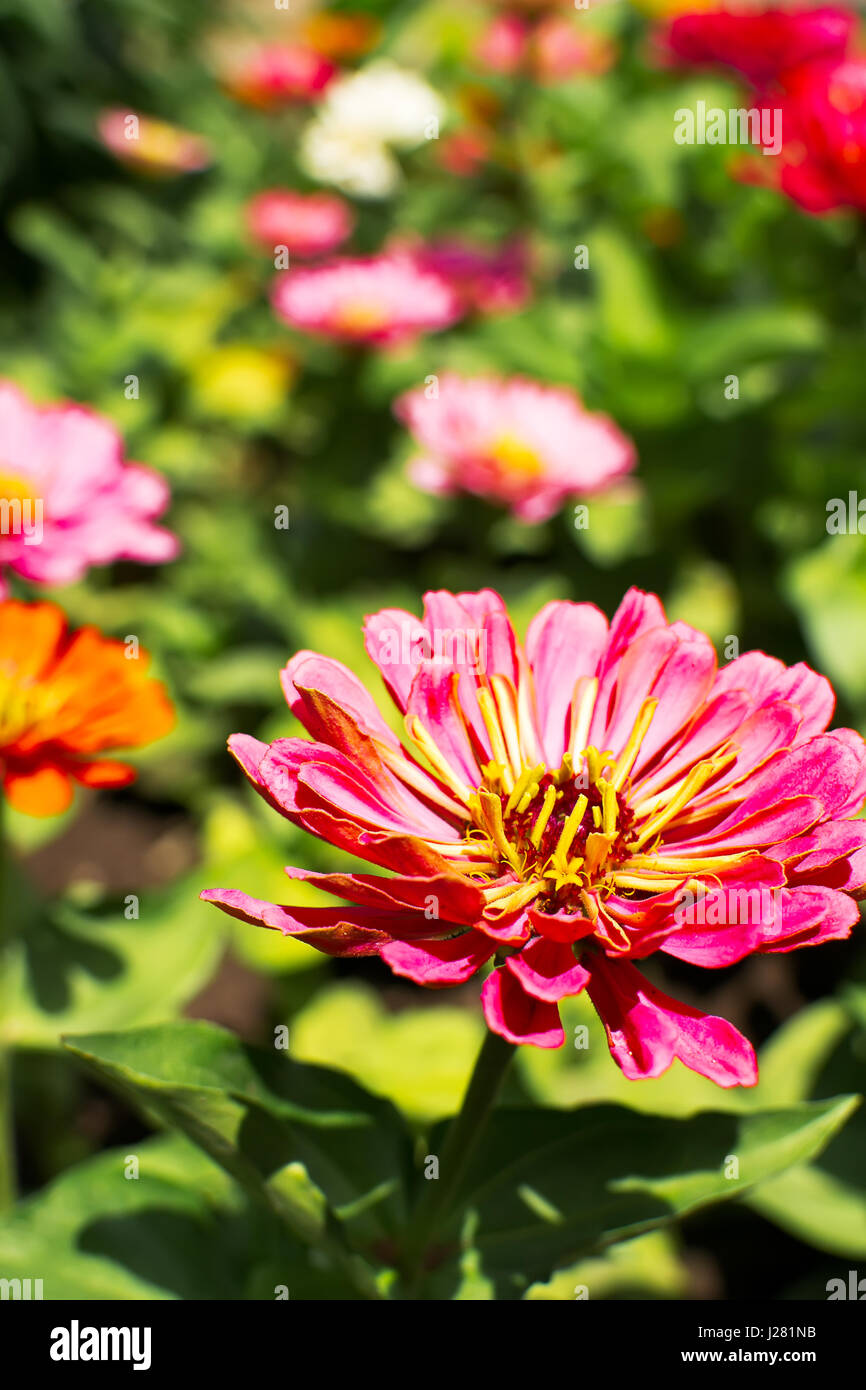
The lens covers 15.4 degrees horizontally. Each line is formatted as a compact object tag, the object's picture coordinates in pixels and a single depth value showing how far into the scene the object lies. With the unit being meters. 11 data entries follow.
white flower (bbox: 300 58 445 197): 1.21
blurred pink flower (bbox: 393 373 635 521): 1.05
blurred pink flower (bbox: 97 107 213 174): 1.26
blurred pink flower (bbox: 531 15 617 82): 1.23
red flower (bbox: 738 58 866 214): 1.04
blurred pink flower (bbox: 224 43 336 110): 1.28
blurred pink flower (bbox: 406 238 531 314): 1.17
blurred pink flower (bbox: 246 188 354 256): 1.20
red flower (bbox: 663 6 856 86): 1.14
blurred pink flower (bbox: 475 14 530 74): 1.22
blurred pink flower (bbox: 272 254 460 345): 1.12
